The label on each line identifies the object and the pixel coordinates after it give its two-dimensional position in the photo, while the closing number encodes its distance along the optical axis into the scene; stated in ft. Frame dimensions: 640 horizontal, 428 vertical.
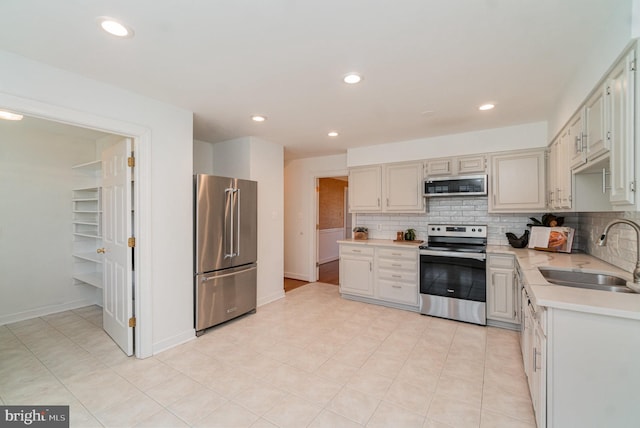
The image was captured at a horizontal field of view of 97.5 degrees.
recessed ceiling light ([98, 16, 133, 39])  5.27
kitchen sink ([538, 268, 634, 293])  6.21
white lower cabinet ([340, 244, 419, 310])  12.66
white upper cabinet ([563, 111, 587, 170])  6.73
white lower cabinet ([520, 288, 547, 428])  5.05
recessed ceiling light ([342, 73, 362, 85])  7.35
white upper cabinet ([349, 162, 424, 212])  13.51
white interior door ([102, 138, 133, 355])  8.80
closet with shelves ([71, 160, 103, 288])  12.91
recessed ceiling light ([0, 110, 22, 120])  8.41
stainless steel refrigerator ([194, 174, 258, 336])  10.27
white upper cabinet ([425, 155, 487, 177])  12.10
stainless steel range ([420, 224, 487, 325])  11.03
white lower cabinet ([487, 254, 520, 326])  10.52
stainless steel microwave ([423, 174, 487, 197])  11.76
